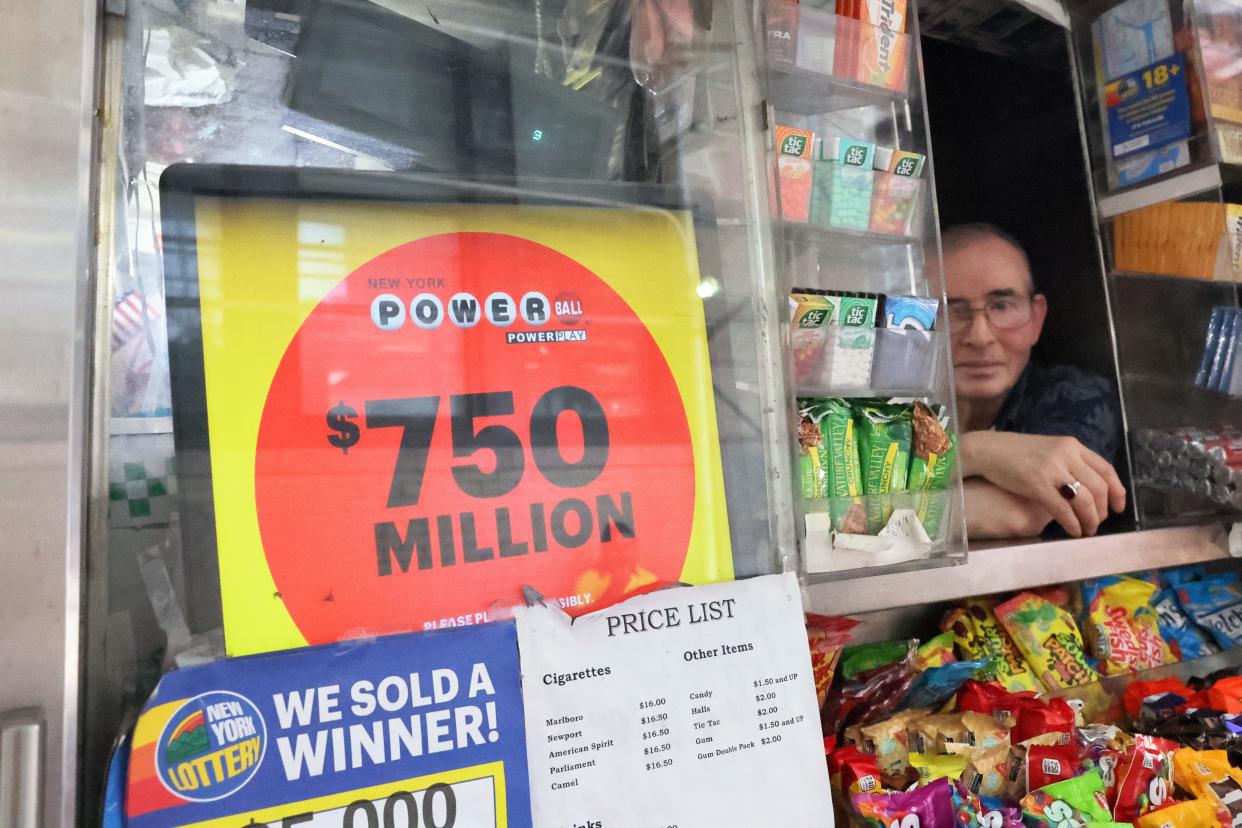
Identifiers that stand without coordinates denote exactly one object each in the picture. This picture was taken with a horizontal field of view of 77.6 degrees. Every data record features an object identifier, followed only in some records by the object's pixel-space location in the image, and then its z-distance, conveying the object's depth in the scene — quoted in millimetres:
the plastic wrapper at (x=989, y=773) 1132
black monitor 881
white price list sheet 745
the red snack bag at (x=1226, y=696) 1519
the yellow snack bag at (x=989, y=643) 1521
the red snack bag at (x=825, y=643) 1167
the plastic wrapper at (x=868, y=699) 1178
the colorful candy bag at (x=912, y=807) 951
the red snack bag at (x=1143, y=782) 1186
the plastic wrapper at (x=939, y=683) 1245
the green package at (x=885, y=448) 1144
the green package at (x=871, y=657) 1275
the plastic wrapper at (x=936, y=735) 1154
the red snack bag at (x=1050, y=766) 1140
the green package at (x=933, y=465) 1165
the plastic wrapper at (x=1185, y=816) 1160
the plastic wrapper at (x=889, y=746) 1111
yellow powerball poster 709
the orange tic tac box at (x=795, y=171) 1085
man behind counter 1636
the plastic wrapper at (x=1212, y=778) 1227
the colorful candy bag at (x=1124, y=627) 1679
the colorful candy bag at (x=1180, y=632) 1829
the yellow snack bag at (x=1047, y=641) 1571
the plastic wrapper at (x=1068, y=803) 1052
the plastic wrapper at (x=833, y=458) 1077
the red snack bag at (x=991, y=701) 1222
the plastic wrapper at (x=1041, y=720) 1220
